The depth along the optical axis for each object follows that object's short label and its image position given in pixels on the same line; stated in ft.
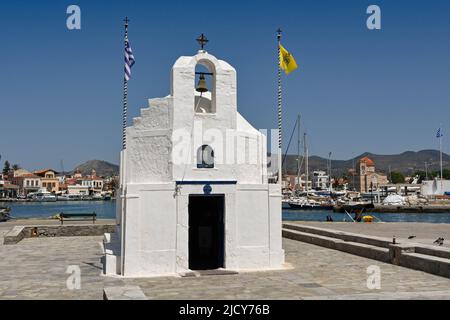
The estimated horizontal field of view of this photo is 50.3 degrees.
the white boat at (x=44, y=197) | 509.68
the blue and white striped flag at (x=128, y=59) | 54.90
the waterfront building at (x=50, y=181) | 580.75
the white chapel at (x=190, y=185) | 47.83
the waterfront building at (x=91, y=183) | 634.88
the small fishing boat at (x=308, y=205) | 331.98
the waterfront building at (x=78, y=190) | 577.84
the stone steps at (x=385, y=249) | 47.61
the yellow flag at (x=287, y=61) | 57.26
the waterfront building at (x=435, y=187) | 385.50
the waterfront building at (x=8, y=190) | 524.93
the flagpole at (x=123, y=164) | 47.32
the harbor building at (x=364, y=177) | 624.59
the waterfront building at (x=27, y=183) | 564.71
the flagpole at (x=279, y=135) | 54.16
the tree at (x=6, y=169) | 621.06
